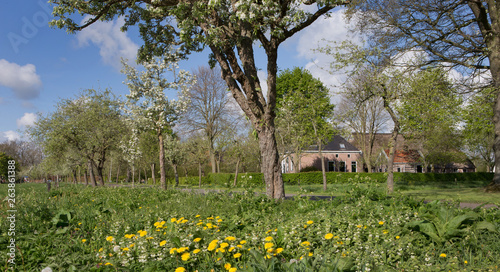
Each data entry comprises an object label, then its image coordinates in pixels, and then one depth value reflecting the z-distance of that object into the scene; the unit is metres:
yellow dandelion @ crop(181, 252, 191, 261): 2.70
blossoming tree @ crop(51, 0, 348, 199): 8.37
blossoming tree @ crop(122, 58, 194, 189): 19.45
